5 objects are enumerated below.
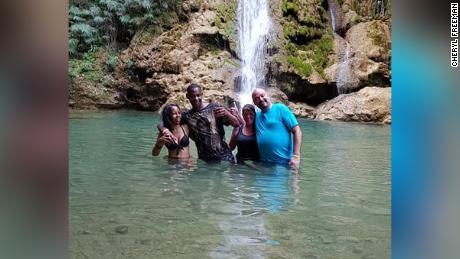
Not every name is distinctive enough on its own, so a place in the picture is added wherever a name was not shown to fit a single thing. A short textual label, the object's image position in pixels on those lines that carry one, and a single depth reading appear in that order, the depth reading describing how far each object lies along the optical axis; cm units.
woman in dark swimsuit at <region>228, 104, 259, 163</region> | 284
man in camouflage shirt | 293
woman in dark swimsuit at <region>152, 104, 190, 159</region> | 292
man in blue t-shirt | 282
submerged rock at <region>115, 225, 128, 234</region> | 239
